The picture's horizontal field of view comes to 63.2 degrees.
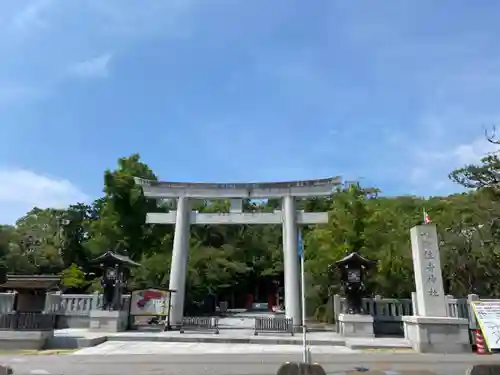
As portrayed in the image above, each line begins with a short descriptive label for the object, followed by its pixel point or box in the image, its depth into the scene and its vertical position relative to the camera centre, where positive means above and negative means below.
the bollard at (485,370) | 7.68 -1.25
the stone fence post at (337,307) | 19.56 -0.34
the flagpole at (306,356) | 8.85 -1.22
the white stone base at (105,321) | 18.45 -1.04
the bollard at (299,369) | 7.40 -1.23
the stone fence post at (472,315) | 14.50 -0.48
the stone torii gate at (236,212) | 21.79 +4.70
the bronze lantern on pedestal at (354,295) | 17.61 +0.22
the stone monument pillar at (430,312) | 14.01 -0.38
